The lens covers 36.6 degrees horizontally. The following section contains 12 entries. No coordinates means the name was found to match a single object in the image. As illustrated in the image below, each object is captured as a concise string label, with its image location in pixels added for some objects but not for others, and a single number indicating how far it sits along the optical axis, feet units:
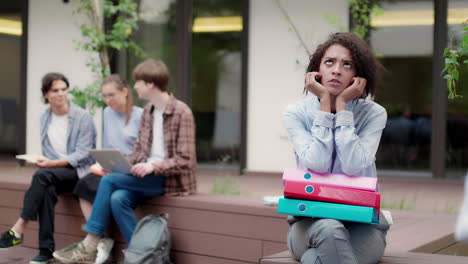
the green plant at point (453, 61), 9.34
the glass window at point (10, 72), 34.60
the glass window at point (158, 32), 31.32
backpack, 16.05
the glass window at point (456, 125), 26.35
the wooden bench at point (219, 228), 15.80
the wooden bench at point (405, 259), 10.22
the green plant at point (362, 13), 22.35
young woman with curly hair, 9.39
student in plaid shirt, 16.94
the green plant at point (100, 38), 24.31
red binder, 9.52
